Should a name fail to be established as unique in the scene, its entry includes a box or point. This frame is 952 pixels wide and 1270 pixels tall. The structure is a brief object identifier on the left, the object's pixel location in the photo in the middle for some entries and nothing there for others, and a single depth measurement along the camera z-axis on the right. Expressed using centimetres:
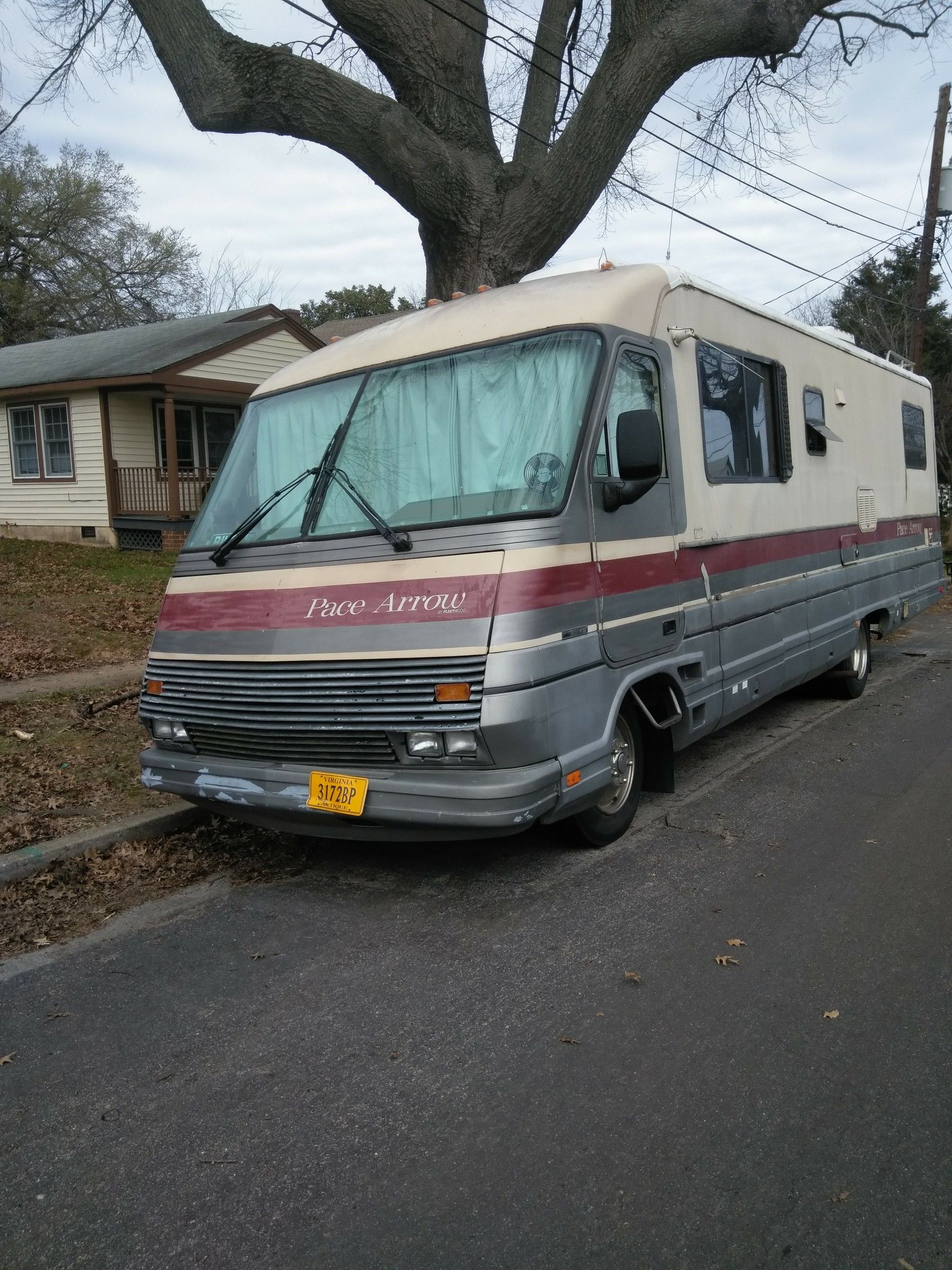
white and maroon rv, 456
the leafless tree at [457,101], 1057
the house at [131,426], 2088
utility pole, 1970
